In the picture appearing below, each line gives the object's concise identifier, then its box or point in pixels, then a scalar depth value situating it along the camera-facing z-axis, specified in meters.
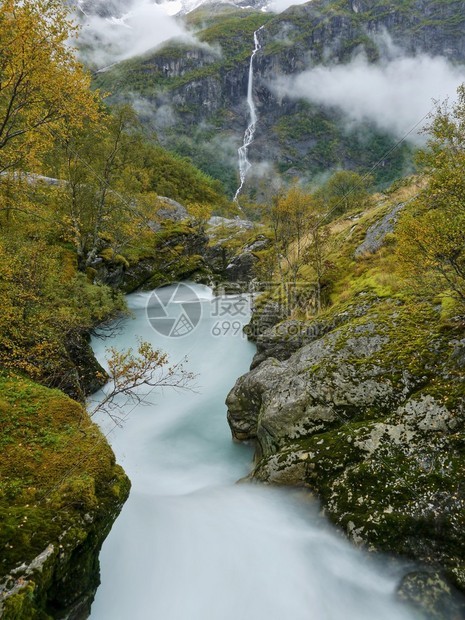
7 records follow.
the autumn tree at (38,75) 7.62
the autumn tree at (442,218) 7.92
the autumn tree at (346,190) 46.41
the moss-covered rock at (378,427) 7.26
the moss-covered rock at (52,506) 4.88
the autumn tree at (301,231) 20.08
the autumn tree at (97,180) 23.77
